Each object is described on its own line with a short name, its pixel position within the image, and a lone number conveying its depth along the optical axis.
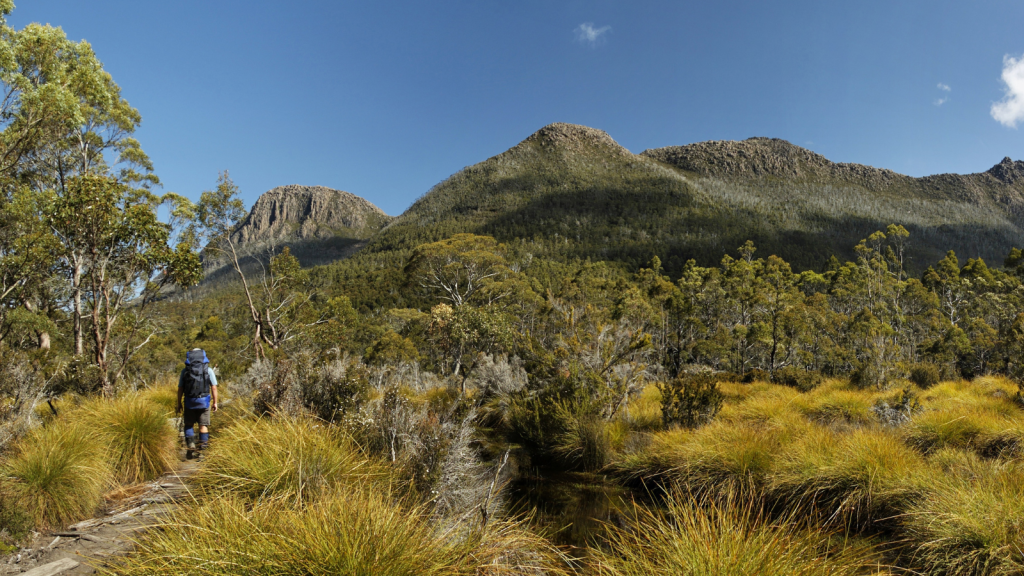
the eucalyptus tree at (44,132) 7.18
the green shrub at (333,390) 7.09
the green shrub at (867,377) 12.19
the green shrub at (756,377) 17.48
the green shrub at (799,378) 14.33
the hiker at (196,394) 6.34
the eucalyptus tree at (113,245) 8.01
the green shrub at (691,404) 9.59
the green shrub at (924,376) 14.40
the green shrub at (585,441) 8.75
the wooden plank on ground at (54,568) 3.16
